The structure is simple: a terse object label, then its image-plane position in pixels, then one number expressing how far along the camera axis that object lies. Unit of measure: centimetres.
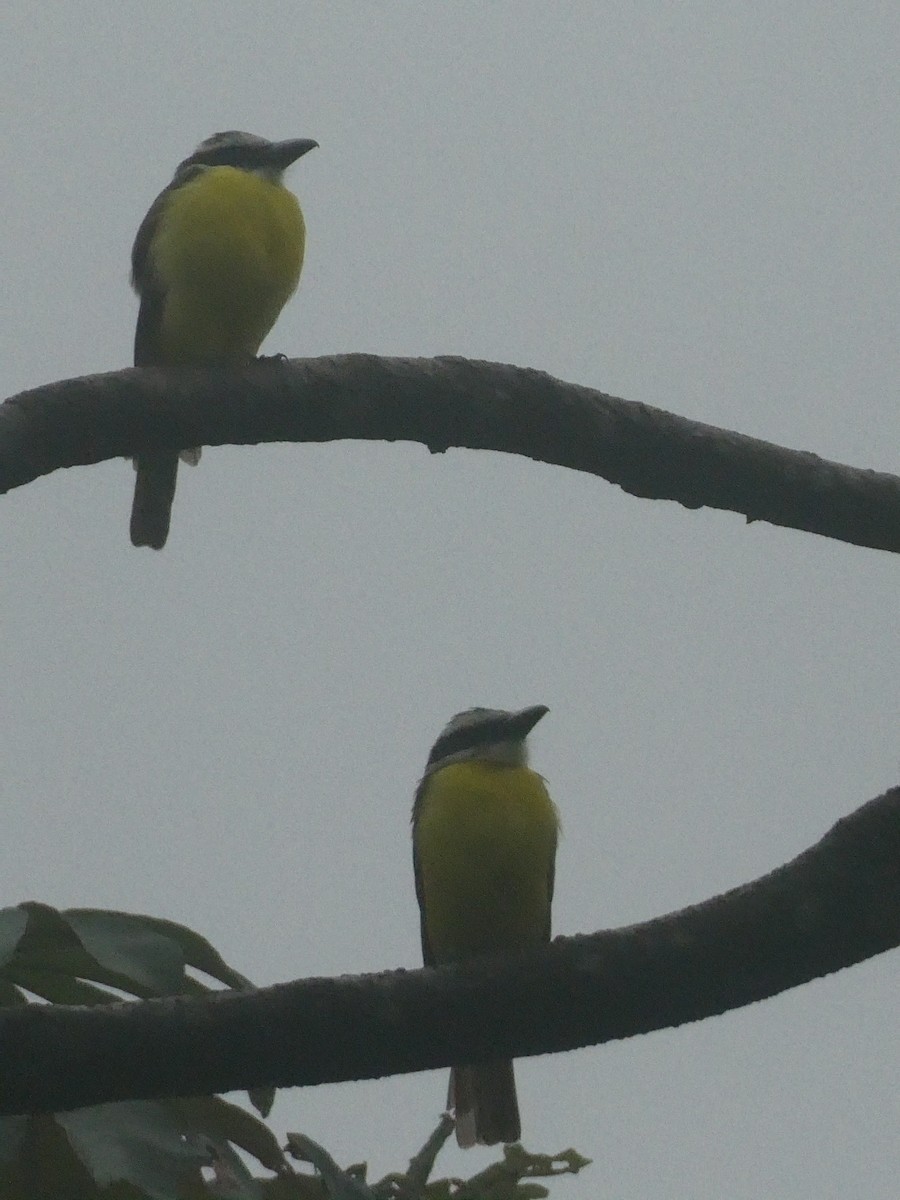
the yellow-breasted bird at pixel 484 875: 1035
